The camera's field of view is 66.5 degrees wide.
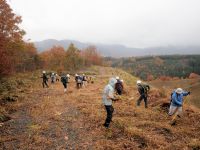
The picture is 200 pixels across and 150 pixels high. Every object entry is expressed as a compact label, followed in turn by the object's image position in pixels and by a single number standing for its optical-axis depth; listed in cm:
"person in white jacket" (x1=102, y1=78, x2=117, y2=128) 797
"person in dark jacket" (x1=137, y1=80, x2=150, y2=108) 1246
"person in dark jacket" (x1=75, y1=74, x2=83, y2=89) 2071
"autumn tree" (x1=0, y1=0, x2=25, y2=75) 1675
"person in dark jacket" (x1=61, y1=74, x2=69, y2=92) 1810
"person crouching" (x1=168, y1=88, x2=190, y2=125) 967
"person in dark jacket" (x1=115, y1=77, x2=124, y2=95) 1408
